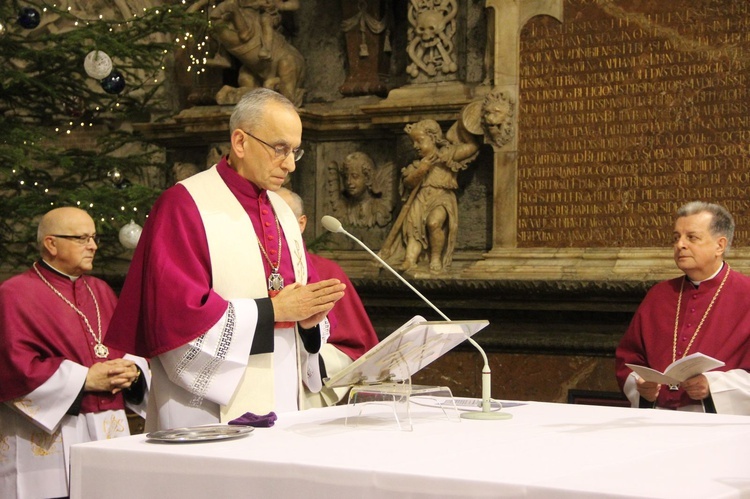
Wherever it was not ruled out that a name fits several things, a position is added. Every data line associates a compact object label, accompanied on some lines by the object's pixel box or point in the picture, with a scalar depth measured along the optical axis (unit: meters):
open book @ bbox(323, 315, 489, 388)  3.44
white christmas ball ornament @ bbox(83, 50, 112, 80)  6.65
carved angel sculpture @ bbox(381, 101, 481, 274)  8.09
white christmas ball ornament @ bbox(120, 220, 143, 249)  6.73
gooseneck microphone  3.79
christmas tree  6.71
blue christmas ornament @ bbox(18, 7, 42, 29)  6.52
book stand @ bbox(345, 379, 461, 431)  3.59
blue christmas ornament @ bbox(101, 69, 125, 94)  6.92
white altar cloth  2.71
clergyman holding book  5.13
